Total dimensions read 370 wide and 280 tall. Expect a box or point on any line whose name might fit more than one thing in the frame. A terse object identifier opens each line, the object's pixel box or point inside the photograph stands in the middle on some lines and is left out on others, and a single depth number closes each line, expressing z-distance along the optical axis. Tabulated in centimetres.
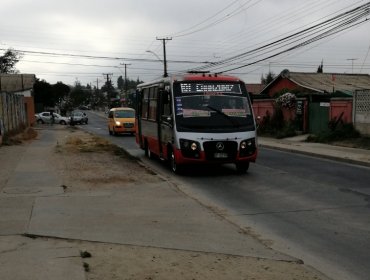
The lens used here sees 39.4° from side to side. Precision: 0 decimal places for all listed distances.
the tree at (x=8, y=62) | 9368
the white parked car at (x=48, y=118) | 6138
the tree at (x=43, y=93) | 8781
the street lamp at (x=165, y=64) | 5871
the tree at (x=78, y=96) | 14785
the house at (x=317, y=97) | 2477
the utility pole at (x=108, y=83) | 11620
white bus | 1280
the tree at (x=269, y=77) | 10449
